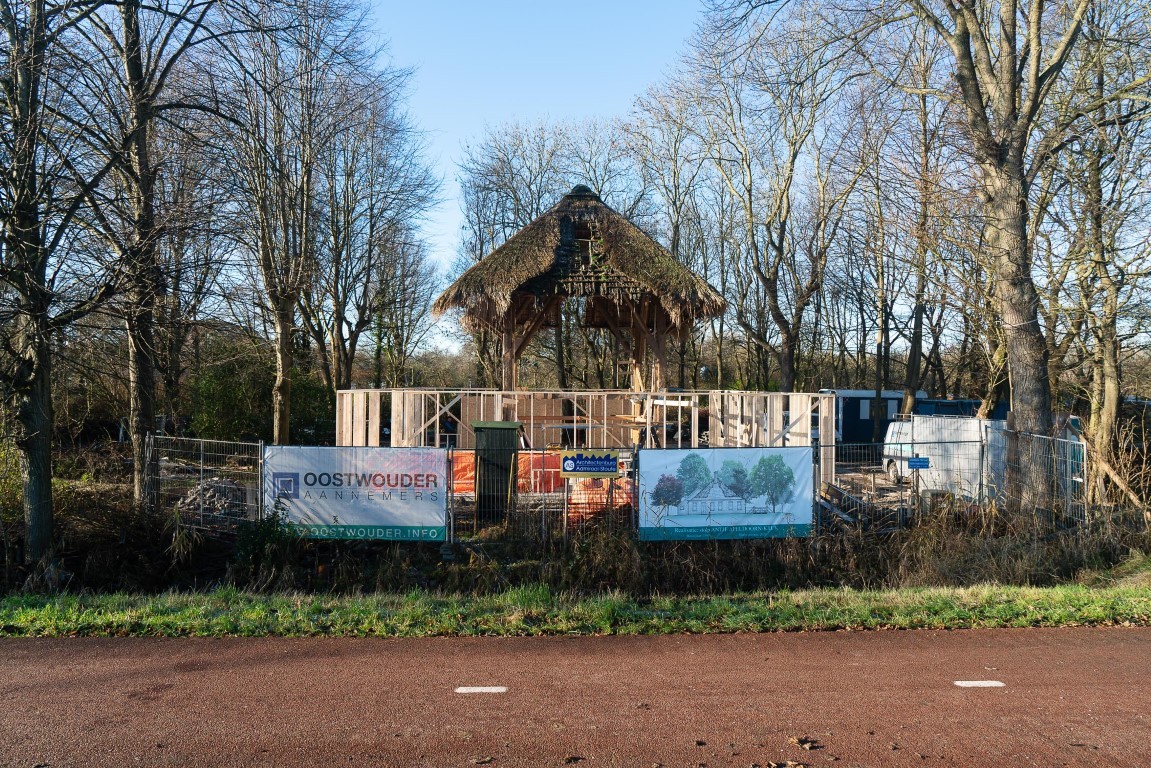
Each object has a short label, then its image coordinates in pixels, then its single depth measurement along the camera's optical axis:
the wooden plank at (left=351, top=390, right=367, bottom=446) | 17.69
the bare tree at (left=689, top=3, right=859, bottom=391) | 27.05
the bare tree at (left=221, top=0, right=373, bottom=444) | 14.74
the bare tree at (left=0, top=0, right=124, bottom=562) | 9.98
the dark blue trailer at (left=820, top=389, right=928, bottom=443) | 33.41
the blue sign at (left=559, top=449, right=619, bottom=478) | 12.32
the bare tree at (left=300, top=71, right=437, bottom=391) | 28.34
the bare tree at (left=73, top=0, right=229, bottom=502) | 10.73
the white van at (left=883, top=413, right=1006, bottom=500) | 14.59
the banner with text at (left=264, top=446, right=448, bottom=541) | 12.36
